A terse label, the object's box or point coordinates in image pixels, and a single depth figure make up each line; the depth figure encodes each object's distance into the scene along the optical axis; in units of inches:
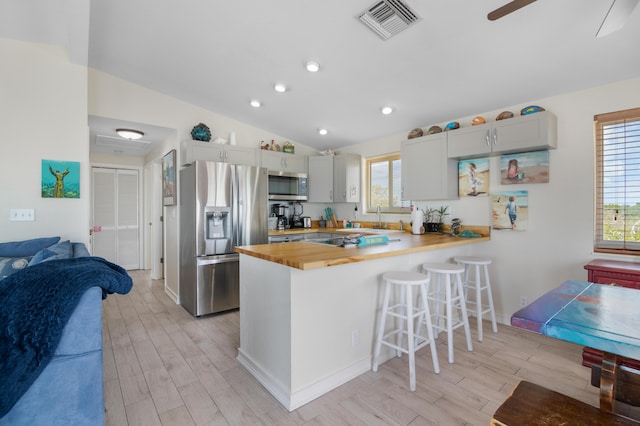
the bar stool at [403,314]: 83.1
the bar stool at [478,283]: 113.7
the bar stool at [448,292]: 96.4
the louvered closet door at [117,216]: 219.8
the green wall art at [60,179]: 112.0
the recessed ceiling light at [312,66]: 110.5
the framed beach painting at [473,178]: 133.5
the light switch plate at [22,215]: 107.3
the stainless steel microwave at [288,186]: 181.6
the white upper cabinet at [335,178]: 183.9
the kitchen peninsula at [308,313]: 76.9
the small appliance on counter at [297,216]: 196.4
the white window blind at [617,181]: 100.7
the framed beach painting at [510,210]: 122.9
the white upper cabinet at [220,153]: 150.6
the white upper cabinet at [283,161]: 175.8
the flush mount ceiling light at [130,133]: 158.4
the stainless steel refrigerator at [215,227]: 139.8
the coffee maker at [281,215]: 188.1
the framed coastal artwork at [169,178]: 163.6
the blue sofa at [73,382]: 51.0
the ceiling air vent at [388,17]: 80.7
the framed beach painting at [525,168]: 116.8
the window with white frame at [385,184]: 173.6
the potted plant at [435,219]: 147.6
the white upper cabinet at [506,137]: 109.0
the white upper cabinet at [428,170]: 136.6
